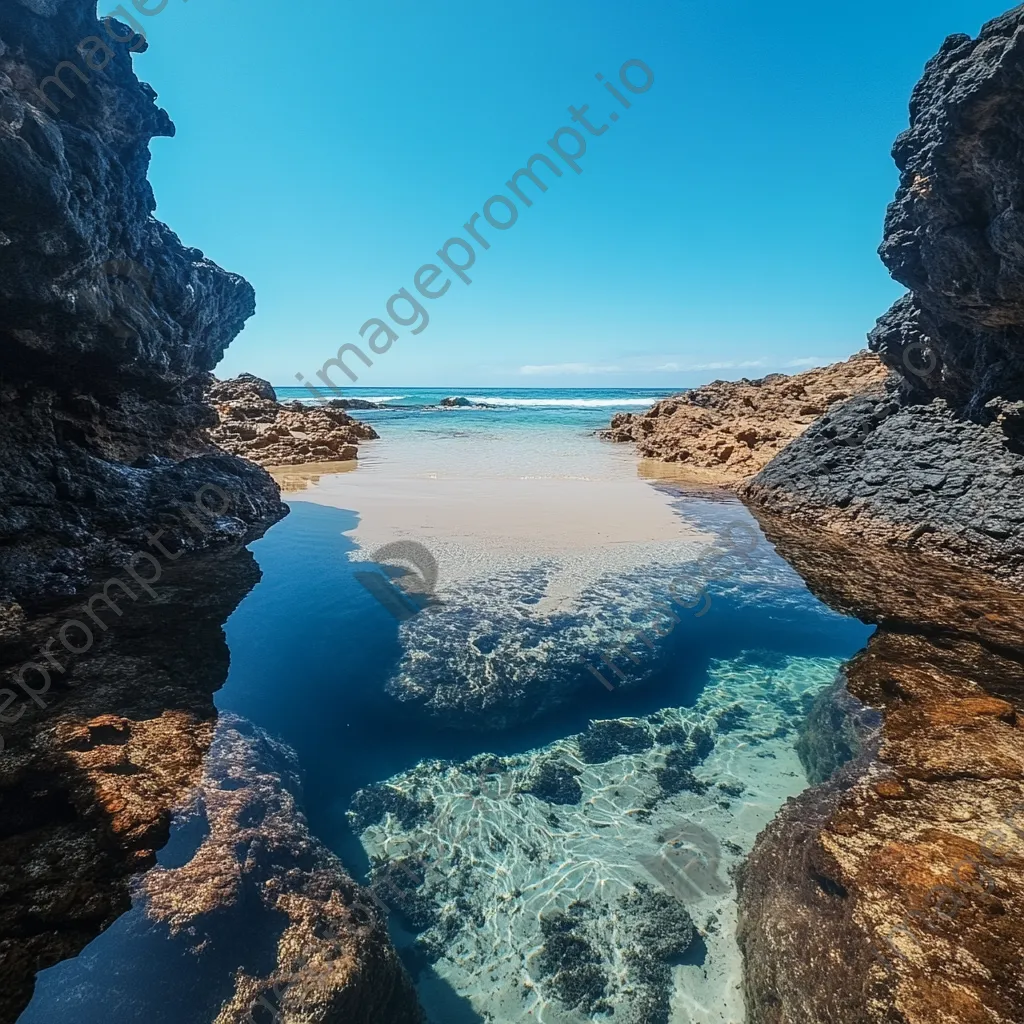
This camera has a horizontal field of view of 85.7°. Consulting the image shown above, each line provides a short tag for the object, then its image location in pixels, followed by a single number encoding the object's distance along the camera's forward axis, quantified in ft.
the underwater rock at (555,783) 13.48
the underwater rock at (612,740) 14.99
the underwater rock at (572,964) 9.28
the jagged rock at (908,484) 27.37
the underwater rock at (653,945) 9.20
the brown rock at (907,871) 7.84
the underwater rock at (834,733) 13.82
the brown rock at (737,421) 59.82
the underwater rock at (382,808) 12.69
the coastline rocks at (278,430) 64.54
